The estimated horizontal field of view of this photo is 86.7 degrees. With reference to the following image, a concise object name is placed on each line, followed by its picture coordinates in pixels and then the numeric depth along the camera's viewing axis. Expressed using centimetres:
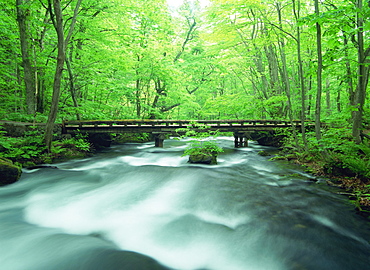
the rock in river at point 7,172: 598
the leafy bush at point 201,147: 900
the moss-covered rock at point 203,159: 944
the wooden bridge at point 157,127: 1162
